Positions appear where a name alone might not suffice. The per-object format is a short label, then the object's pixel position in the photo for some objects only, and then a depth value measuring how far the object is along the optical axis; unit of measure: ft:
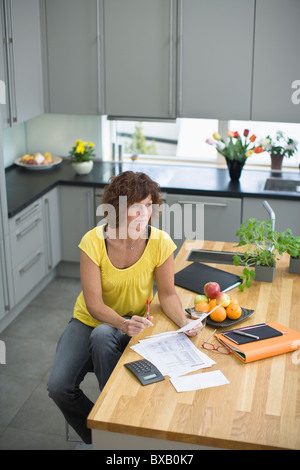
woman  8.02
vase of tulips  13.97
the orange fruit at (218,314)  7.82
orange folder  7.08
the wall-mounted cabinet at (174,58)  13.28
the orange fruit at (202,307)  8.03
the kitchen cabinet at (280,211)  13.42
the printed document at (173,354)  6.94
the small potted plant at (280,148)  14.78
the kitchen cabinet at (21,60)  12.64
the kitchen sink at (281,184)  14.40
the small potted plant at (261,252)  9.06
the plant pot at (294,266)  9.49
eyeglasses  7.30
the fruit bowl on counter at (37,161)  15.12
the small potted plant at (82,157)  14.64
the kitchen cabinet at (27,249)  12.67
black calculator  6.68
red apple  8.29
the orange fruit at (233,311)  7.88
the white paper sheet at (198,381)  6.57
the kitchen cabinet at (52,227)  14.10
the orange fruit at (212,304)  8.02
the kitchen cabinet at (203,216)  13.76
